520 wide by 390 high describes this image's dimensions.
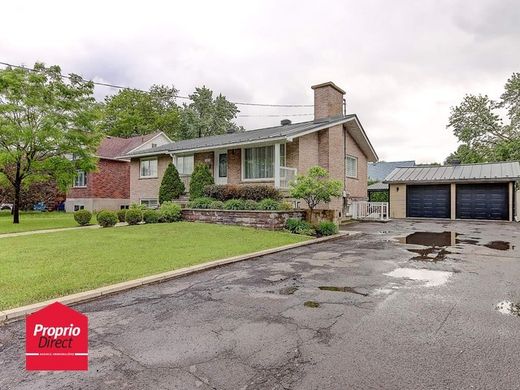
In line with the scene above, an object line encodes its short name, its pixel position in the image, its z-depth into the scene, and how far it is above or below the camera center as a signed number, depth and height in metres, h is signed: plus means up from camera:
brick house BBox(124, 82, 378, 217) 16.02 +2.19
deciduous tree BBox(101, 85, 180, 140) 41.47 +9.88
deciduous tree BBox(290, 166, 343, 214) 12.48 +0.23
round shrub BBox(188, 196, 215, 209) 14.90 -0.40
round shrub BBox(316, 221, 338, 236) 12.22 -1.28
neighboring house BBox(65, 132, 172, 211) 25.38 +0.66
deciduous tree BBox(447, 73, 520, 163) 30.28 +6.62
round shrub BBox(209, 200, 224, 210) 14.36 -0.47
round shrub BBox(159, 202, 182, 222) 14.79 -0.81
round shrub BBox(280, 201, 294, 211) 13.07 -0.47
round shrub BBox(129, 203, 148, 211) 15.93 -0.63
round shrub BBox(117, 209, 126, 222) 15.34 -0.93
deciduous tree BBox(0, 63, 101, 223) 14.66 +3.18
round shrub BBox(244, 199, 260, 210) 13.24 -0.44
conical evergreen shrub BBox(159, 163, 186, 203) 18.47 +0.46
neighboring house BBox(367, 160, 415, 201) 41.91 +3.47
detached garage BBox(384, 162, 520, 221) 20.20 +0.19
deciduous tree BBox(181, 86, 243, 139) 41.69 +10.22
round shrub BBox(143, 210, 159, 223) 14.53 -0.99
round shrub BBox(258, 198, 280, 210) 12.92 -0.42
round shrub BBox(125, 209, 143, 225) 14.38 -0.95
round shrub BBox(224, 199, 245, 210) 13.74 -0.45
